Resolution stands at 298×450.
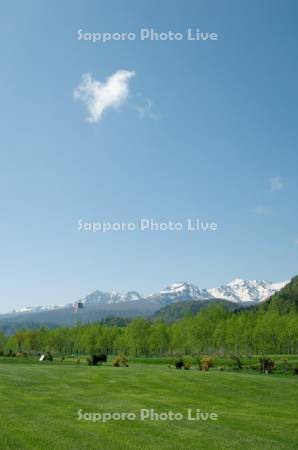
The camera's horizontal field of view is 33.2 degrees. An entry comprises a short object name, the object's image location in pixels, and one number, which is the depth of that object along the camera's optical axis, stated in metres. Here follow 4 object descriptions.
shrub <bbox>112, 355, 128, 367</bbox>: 50.59
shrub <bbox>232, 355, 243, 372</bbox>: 54.36
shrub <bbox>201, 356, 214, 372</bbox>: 46.84
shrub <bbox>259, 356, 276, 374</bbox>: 54.63
